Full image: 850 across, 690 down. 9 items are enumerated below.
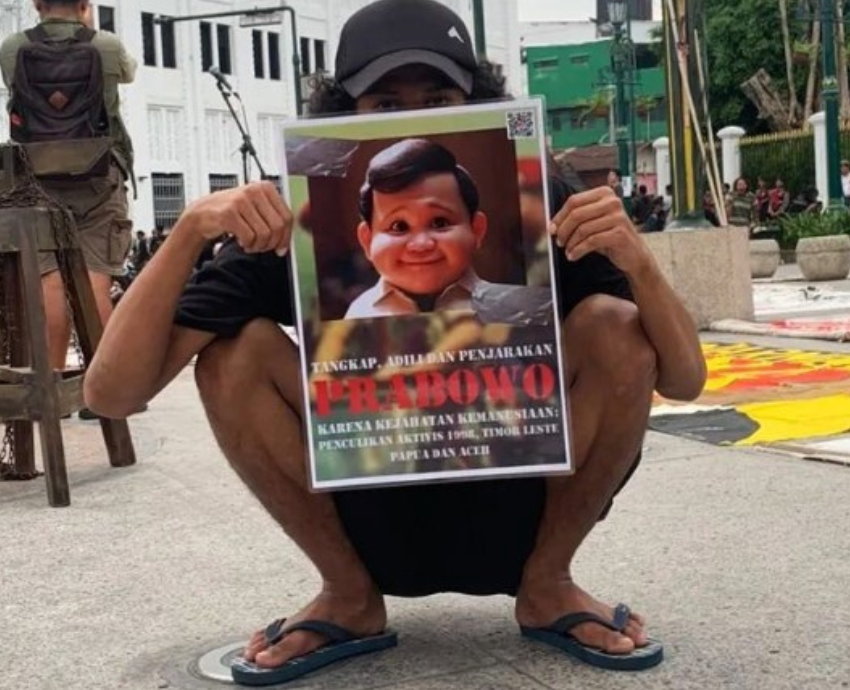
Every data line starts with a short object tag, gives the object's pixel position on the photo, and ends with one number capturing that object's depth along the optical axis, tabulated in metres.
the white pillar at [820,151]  25.53
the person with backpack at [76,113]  5.45
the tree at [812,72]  36.16
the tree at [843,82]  36.05
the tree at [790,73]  37.25
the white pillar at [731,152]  29.94
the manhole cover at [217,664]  2.52
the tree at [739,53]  45.06
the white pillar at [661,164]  30.11
